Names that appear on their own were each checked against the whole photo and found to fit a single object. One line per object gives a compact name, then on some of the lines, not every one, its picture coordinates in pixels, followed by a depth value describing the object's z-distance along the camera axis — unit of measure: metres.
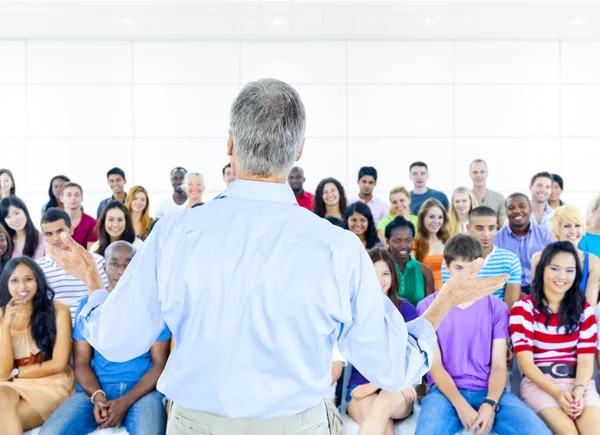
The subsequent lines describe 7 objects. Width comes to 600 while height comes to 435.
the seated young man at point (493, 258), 3.66
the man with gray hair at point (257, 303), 1.13
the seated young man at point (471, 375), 2.76
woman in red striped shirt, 2.80
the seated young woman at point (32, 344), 2.84
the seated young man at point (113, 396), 2.76
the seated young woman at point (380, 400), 2.80
